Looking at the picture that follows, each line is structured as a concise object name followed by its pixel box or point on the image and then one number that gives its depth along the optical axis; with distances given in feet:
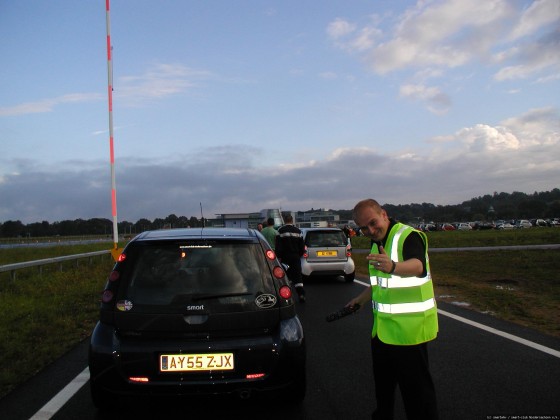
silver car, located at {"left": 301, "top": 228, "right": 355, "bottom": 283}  45.32
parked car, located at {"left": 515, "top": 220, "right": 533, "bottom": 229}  315.17
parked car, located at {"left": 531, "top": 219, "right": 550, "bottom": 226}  331.24
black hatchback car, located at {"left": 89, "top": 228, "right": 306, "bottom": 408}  12.55
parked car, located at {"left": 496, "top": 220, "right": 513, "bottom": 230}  308.69
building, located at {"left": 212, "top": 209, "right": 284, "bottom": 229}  111.45
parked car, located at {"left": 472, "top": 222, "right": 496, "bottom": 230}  312.01
